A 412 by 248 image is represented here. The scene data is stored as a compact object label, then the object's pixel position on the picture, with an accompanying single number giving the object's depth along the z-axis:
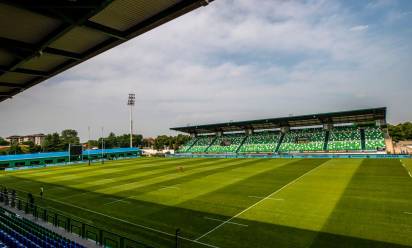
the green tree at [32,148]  110.38
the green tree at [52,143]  113.75
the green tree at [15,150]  104.30
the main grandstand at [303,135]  63.41
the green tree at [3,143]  173.88
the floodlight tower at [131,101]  97.69
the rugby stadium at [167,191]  8.20
